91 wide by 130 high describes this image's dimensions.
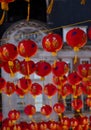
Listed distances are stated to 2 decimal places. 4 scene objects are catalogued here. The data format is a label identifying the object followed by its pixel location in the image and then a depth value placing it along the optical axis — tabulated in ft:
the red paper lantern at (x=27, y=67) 34.42
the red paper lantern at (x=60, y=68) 36.14
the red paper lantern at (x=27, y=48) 30.35
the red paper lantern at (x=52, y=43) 29.63
